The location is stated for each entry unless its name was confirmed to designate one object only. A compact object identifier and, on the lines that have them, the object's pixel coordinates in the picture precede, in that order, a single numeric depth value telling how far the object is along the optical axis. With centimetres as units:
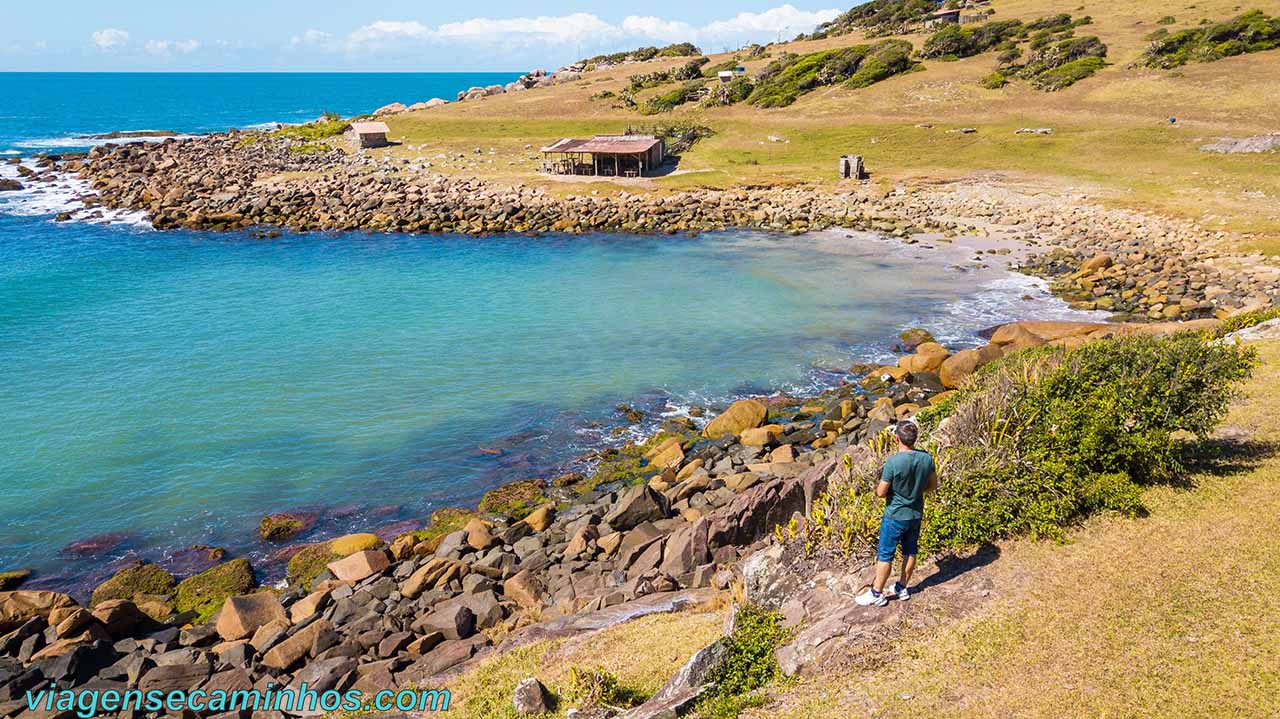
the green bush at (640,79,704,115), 9012
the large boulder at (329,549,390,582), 1778
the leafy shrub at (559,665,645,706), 1011
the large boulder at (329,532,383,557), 1919
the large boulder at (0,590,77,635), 1636
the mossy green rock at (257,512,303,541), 2048
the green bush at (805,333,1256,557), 1169
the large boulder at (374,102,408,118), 10440
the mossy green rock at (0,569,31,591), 1858
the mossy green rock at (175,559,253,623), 1758
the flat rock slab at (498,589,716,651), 1338
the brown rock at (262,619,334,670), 1448
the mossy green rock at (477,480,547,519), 2111
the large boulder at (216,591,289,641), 1584
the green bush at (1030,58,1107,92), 7775
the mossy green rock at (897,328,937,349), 3155
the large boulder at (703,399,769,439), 2439
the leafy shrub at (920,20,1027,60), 9244
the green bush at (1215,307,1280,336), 2311
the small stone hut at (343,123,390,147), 8225
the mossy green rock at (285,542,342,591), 1844
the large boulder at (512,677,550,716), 1045
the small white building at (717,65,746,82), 9609
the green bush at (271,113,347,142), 9248
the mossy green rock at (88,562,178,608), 1787
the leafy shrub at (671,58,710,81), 10450
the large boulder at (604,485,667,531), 1870
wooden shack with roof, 6425
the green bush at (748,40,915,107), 8750
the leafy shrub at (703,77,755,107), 8944
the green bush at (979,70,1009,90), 8044
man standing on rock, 995
